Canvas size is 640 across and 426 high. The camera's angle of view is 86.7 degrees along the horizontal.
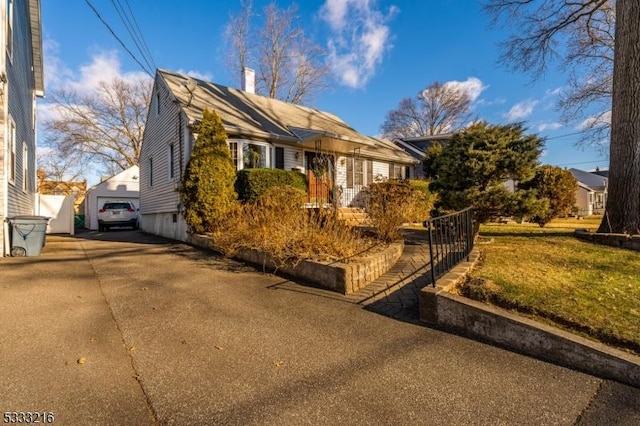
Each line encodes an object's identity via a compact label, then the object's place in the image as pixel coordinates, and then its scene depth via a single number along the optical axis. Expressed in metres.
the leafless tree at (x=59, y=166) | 31.11
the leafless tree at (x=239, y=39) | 26.91
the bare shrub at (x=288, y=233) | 6.14
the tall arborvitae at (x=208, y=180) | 9.97
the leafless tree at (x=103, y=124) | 29.70
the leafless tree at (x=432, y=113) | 37.50
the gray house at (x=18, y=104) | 7.57
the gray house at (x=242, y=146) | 12.28
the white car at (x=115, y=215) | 17.83
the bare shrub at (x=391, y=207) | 7.63
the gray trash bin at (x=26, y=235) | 7.68
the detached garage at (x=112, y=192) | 21.70
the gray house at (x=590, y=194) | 35.91
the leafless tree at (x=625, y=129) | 6.82
